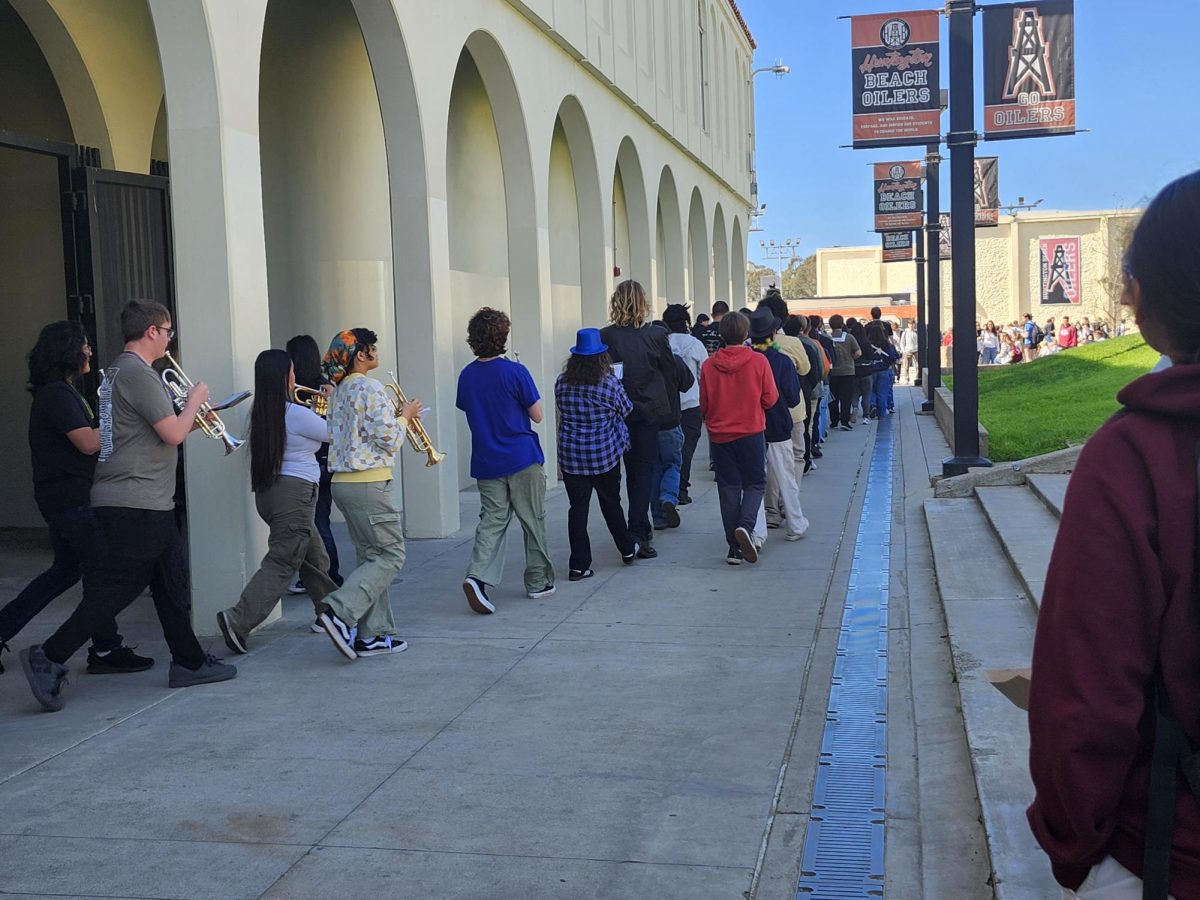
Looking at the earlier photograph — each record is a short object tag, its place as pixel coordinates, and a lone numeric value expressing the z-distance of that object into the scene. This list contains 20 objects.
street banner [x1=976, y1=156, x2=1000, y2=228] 24.20
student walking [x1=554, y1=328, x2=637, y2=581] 8.66
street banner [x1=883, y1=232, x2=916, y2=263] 29.53
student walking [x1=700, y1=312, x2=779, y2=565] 9.37
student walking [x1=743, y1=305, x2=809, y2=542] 10.31
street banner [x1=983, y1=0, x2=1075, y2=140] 11.38
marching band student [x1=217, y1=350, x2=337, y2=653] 6.83
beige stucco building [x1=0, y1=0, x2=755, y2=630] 7.36
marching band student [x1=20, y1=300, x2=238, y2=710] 5.83
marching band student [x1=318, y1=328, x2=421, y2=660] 6.84
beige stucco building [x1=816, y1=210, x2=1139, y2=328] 69.88
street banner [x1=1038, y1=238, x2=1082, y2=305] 66.75
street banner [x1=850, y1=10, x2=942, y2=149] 12.88
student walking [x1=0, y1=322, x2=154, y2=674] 6.41
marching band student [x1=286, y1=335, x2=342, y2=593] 7.89
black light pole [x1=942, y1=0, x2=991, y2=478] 11.80
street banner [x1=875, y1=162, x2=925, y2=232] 26.00
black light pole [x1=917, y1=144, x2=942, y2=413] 22.50
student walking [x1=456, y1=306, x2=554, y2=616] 7.90
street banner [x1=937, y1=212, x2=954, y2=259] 25.31
